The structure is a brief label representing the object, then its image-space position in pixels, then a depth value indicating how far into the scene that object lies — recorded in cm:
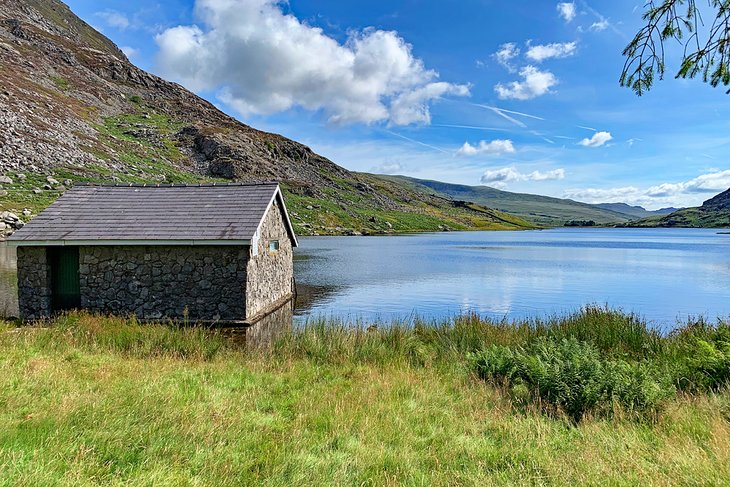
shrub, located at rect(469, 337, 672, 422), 706
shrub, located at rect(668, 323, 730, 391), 834
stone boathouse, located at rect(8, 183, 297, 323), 1568
